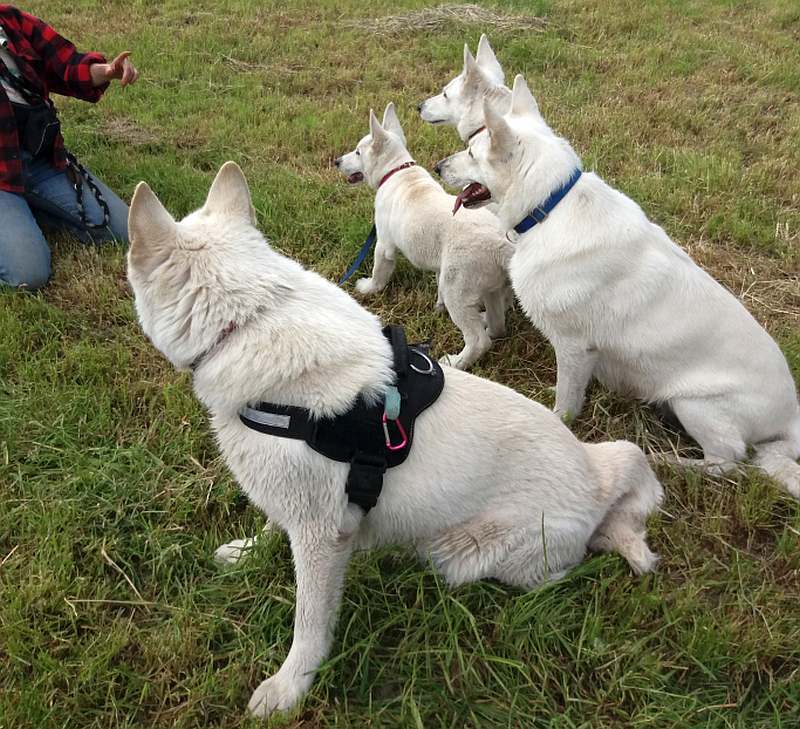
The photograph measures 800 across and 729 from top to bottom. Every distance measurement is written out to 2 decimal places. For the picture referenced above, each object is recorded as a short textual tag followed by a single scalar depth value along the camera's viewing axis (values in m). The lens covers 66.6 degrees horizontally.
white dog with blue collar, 2.85
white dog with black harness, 1.84
